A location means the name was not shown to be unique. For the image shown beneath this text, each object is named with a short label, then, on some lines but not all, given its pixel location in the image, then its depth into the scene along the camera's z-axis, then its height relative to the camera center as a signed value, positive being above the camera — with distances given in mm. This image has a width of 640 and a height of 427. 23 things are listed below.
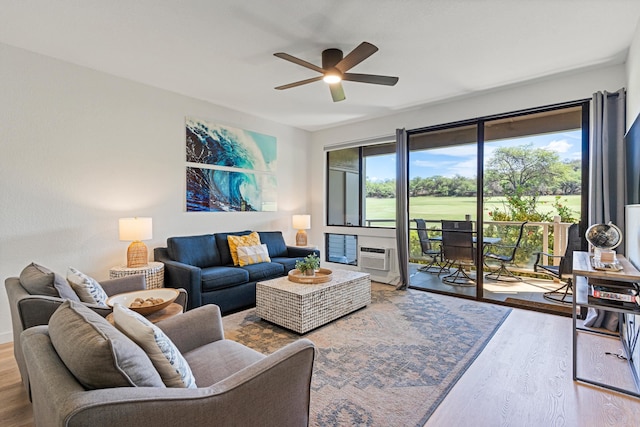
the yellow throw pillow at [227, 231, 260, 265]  4156 -449
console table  2064 -675
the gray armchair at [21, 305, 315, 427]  826 -622
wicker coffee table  2977 -945
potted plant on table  3447 -632
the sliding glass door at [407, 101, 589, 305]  4137 +195
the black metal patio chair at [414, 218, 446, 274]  4900 -567
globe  2324 -203
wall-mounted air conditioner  5082 -817
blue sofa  3328 -740
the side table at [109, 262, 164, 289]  3160 -658
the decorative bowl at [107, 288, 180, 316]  2053 -649
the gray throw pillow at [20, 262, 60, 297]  1823 -439
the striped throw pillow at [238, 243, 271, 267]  4098 -615
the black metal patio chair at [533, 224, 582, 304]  3576 -756
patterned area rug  1923 -1217
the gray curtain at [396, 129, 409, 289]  4723 +55
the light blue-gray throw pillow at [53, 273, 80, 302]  1854 -490
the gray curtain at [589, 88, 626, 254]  3049 +502
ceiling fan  2688 +1243
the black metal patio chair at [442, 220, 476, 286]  4406 -570
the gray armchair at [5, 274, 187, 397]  1654 -550
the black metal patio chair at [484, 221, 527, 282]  4605 -712
